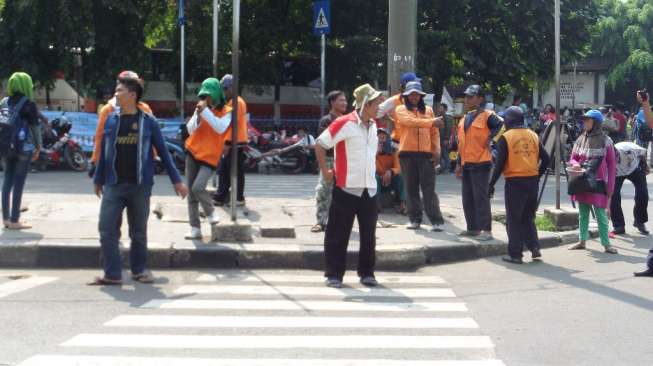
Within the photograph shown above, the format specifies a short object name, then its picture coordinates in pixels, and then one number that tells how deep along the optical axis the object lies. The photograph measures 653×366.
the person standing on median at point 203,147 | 9.84
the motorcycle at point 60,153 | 20.16
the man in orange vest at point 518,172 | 9.63
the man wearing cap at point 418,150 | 10.64
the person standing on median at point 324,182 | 10.05
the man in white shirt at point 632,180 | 11.73
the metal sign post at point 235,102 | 9.62
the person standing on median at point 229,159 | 11.14
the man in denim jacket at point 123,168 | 8.14
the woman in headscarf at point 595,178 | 10.34
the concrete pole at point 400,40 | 12.16
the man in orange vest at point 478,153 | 10.44
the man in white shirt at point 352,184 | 8.28
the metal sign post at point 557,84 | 11.24
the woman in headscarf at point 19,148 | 10.18
